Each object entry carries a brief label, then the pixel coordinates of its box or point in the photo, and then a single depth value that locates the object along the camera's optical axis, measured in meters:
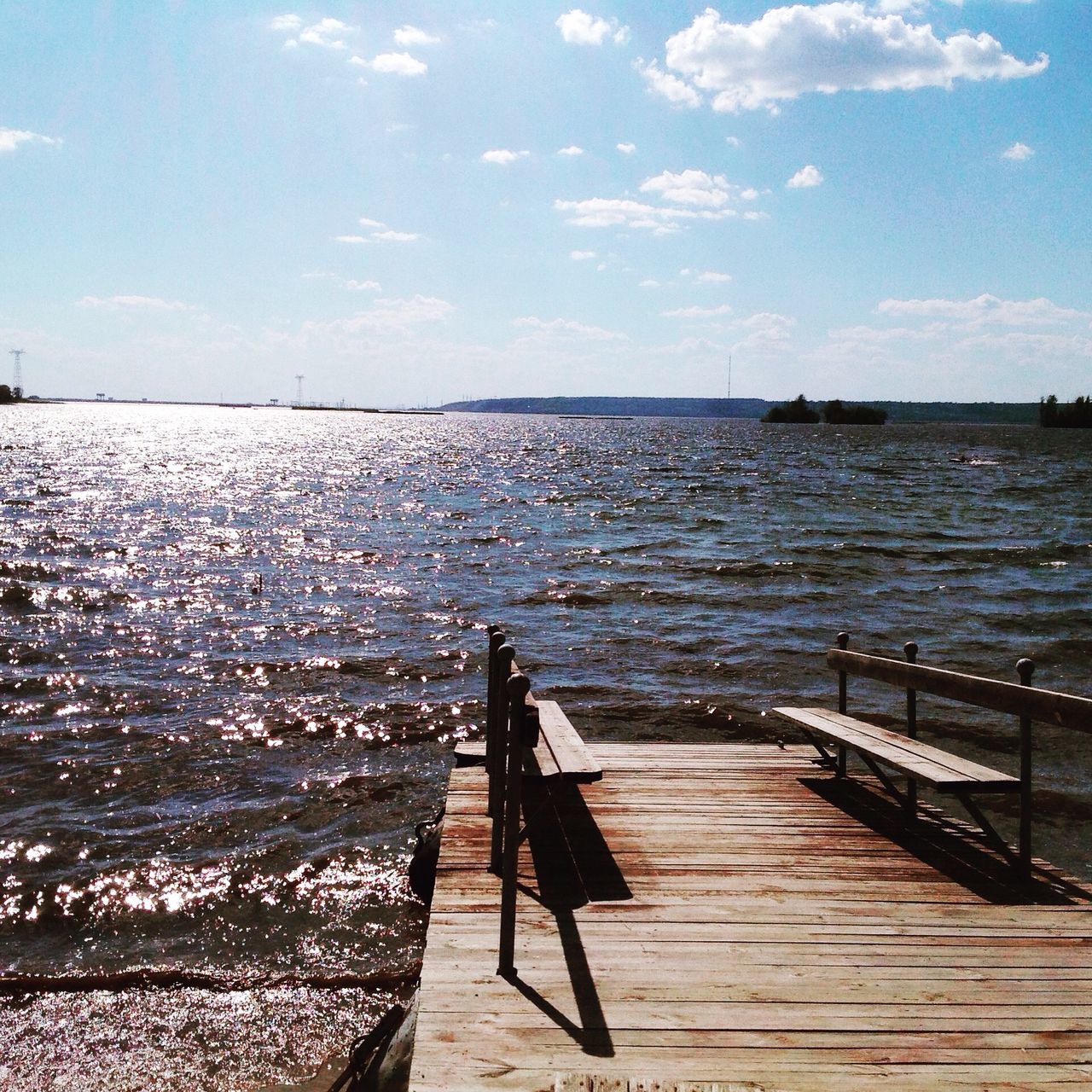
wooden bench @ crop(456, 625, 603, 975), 4.00
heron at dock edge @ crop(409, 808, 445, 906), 6.88
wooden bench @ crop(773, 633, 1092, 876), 4.76
